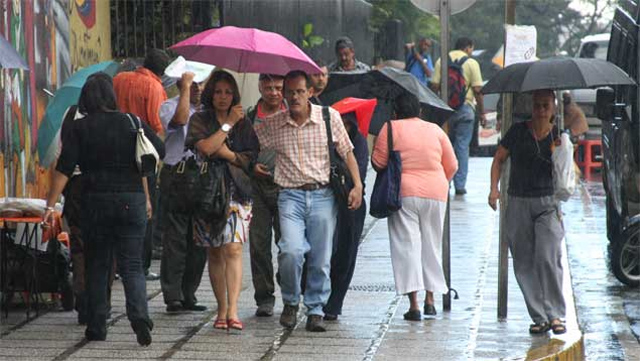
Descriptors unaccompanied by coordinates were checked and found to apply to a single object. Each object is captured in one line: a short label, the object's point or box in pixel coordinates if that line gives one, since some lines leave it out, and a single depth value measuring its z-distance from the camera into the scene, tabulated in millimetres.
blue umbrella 19578
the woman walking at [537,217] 18844
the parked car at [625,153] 24250
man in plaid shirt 18641
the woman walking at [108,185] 17250
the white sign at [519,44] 20016
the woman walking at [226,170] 18391
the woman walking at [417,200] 19609
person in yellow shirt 36656
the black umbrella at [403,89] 20000
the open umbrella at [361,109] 19812
